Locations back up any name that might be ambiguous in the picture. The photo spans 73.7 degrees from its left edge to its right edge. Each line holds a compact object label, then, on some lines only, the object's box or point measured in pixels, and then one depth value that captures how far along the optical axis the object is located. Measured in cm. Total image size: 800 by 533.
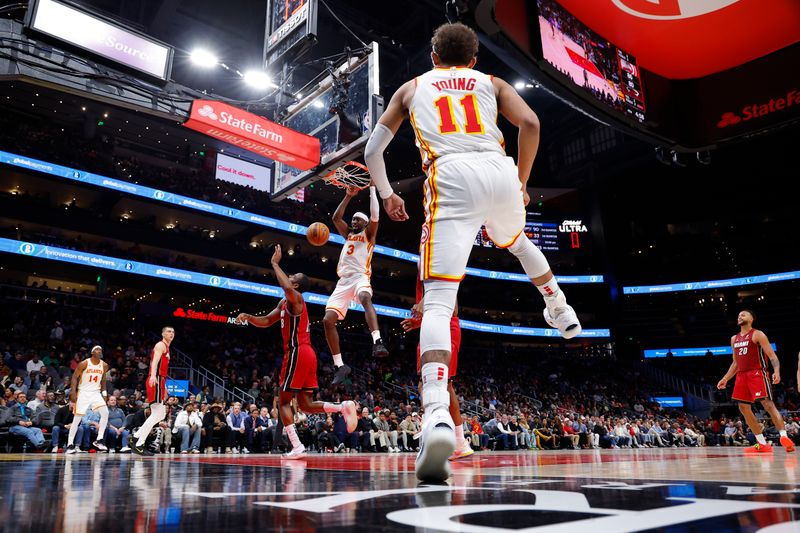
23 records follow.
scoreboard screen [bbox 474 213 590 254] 3091
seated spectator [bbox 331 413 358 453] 1172
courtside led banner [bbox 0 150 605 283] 1795
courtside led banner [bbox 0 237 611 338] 1714
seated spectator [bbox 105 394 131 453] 948
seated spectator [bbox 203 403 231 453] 1034
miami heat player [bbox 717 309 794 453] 598
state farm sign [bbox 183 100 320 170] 873
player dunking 572
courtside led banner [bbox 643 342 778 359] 2823
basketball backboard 810
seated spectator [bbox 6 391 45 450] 854
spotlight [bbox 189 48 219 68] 1171
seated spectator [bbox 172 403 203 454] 984
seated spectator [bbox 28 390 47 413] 966
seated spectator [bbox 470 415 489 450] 1176
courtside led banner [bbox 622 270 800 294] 2750
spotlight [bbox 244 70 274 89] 996
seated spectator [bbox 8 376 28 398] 1068
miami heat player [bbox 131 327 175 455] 705
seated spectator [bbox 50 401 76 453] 918
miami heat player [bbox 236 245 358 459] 505
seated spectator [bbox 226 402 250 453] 1044
